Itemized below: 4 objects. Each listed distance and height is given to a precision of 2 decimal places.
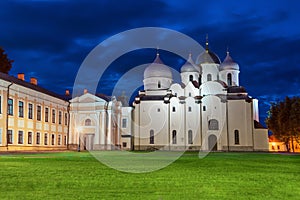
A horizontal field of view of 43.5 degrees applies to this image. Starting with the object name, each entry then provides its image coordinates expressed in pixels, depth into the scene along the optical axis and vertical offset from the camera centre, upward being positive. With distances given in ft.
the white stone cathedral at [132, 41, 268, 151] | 195.42 +8.25
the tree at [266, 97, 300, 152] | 185.16 +4.85
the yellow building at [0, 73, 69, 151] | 119.24 +5.28
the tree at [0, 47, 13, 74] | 164.35 +30.33
